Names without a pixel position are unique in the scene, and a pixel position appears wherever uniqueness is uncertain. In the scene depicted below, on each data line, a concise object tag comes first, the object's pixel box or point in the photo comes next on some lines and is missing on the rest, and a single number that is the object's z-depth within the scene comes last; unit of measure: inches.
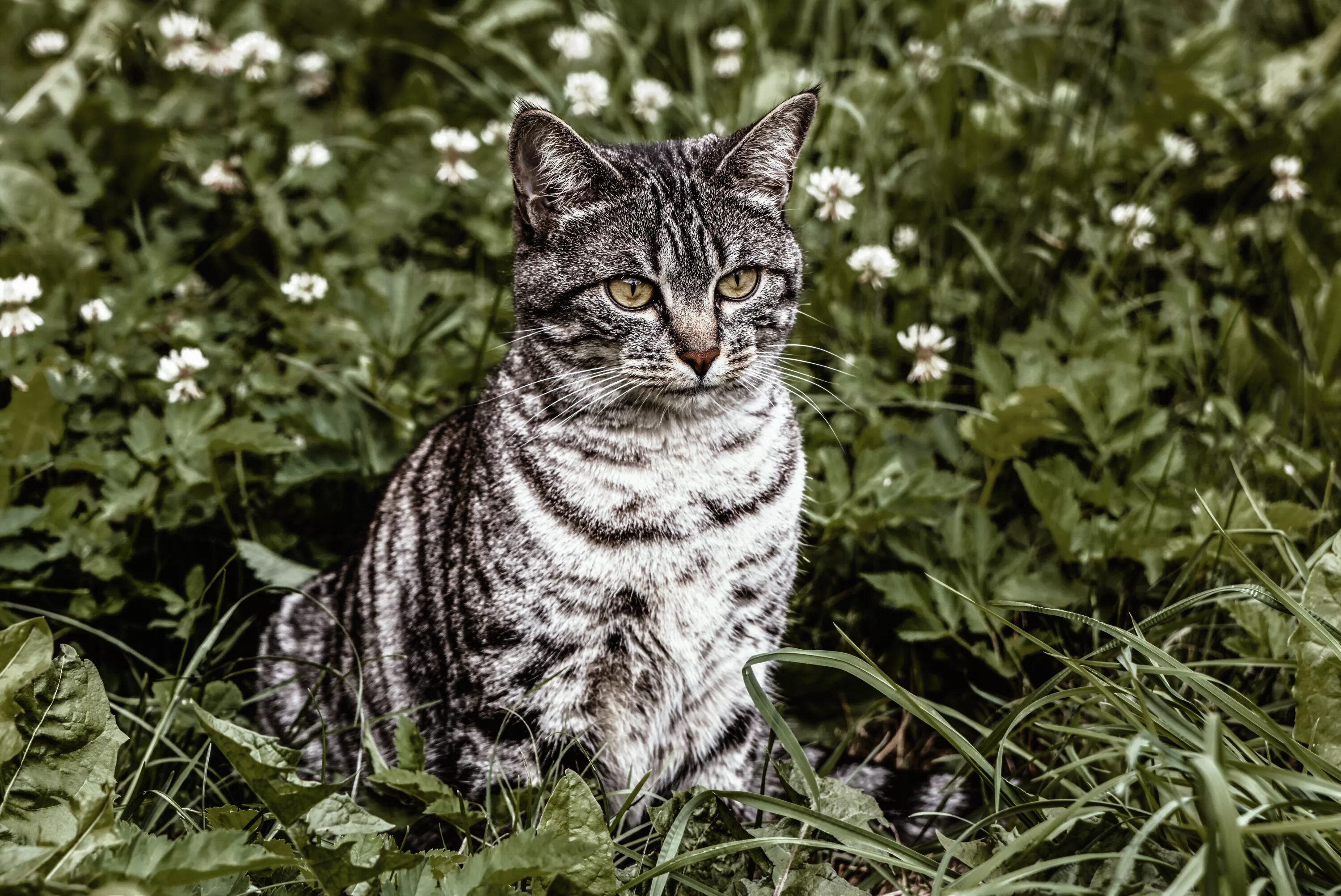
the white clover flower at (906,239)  159.0
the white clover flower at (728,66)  175.2
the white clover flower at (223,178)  149.4
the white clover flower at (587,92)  152.5
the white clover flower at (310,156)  151.6
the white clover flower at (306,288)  136.2
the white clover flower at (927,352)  129.2
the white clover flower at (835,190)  130.1
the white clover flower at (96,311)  127.7
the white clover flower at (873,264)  136.2
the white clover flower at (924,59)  169.2
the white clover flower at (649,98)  163.2
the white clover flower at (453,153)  139.3
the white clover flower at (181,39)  159.5
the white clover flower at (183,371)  120.4
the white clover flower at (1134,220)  148.9
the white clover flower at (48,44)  181.9
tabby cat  97.9
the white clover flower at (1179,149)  164.2
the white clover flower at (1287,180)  149.6
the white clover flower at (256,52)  159.5
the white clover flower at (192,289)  158.7
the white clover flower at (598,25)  190.5
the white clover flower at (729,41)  176.9
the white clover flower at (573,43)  173.8
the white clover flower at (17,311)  120.4
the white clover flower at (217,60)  156.7
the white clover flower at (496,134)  162.7
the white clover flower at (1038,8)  166.7
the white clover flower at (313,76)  185.8
